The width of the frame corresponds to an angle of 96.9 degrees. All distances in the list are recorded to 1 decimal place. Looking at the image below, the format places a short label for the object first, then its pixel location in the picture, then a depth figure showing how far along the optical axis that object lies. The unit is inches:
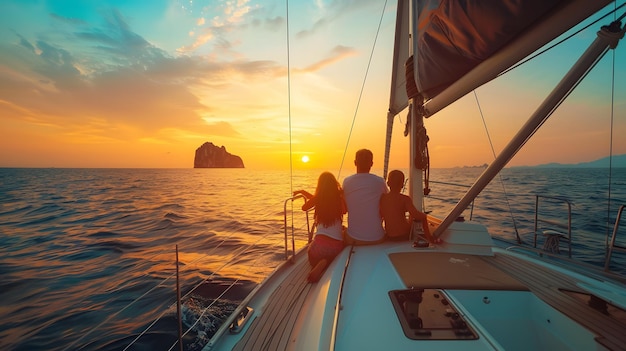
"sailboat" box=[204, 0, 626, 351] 58.4
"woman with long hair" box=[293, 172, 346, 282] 118.7
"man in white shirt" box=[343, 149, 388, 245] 125.0
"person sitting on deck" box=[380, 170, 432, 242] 124.7
